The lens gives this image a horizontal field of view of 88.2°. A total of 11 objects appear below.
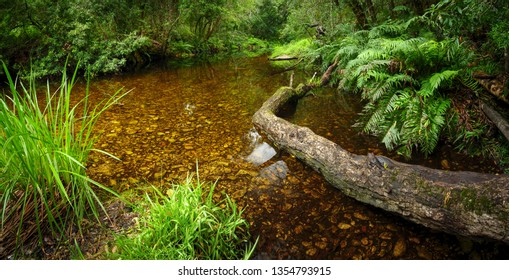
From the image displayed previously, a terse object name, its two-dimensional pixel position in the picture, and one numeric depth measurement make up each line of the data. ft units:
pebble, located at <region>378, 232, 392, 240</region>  7.07
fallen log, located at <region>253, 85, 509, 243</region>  5.88
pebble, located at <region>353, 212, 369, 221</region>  7.74
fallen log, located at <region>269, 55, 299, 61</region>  42.55
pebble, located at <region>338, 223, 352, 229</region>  7.45
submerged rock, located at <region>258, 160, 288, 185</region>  9.73
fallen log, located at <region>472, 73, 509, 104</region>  10.27
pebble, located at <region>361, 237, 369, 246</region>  6.91
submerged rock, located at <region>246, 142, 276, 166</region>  11.10
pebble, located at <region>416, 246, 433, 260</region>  6.50
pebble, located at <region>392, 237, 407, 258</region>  6.63
